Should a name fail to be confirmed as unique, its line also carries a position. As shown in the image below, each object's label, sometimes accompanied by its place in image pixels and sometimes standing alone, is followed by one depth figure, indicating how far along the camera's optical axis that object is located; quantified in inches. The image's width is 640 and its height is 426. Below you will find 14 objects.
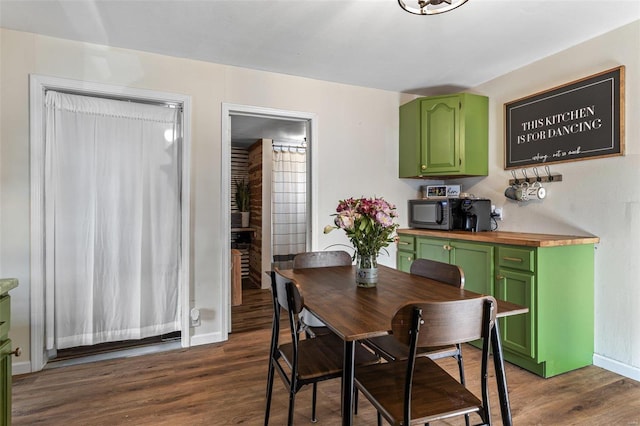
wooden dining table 44.9
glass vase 66.8
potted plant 210.8
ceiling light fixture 63.8
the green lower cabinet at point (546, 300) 89.1
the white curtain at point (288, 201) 195.9
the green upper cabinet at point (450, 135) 124.6
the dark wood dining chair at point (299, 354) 56.4
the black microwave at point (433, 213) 120.0
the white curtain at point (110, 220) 98.8
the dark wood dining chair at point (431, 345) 42.7
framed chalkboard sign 92.0
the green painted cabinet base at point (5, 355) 56.3
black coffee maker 118.6
